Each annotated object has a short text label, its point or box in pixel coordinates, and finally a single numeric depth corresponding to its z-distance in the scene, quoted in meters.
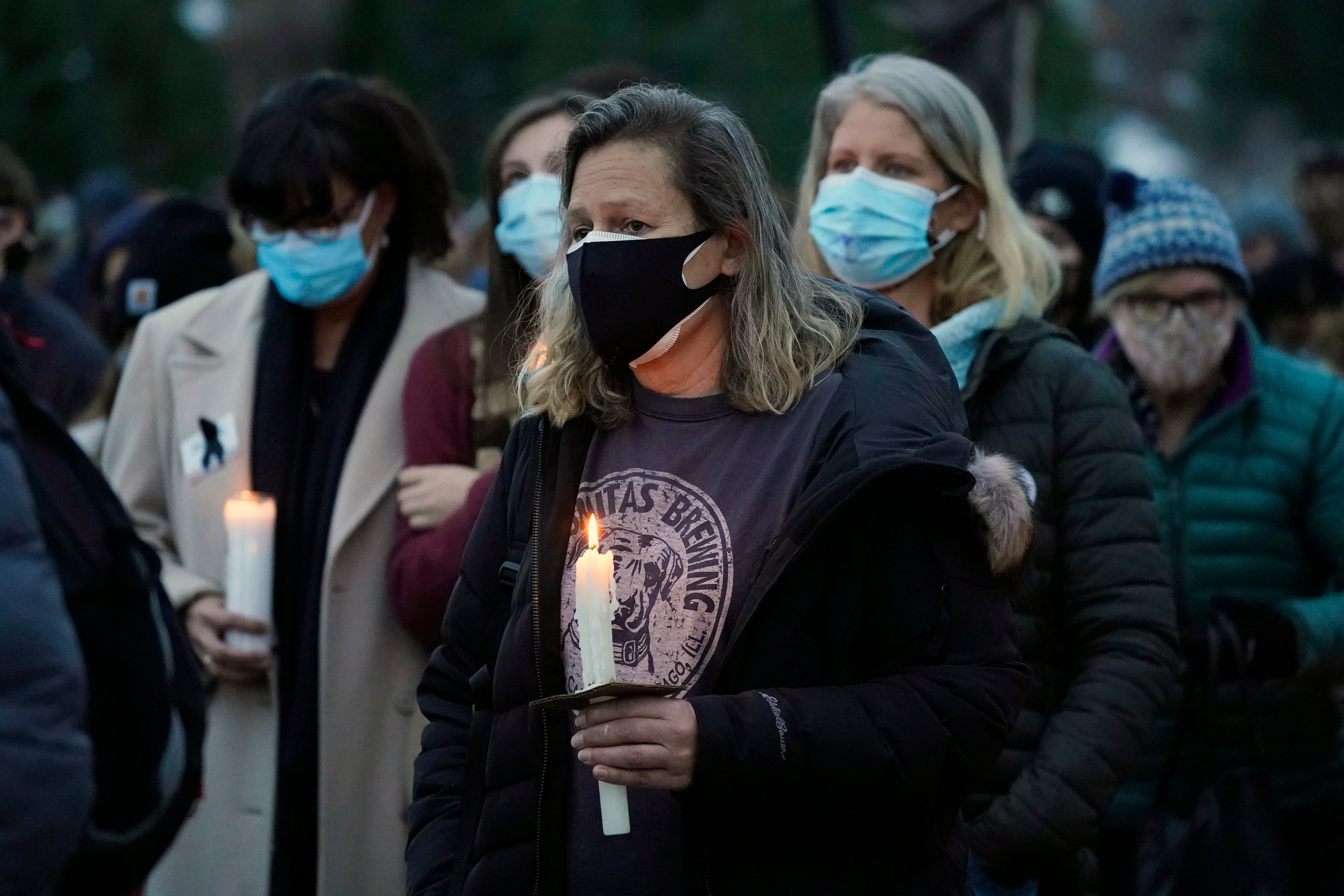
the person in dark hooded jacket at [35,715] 4.01
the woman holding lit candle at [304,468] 7.58
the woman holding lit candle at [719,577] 4.42
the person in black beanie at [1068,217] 9.38
